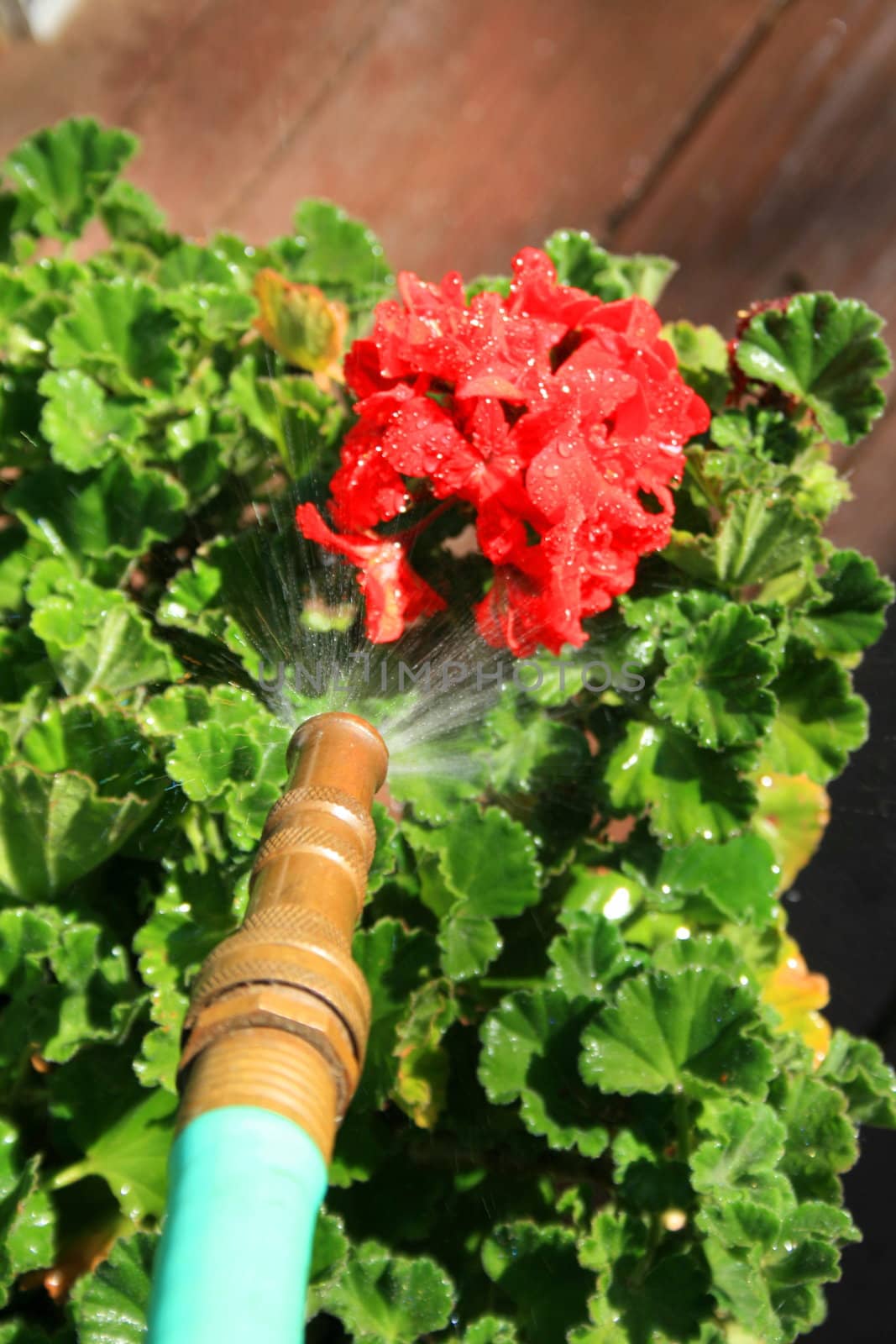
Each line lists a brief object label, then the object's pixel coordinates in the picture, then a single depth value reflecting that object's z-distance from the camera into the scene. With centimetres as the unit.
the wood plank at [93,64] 138
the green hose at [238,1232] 67
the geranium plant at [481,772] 85
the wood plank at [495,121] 129
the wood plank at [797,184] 122
